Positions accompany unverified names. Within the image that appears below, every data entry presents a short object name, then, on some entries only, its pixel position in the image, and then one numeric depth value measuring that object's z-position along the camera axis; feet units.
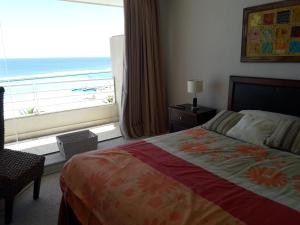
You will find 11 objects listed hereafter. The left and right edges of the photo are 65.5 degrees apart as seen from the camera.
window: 12.70
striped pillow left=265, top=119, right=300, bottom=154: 6.17
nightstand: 9.98
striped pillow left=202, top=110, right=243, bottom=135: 7.72
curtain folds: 11.48
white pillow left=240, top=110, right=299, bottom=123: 7.07
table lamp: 10.20
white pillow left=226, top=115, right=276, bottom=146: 6.77
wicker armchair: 6.14
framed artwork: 7.64
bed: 3.71
